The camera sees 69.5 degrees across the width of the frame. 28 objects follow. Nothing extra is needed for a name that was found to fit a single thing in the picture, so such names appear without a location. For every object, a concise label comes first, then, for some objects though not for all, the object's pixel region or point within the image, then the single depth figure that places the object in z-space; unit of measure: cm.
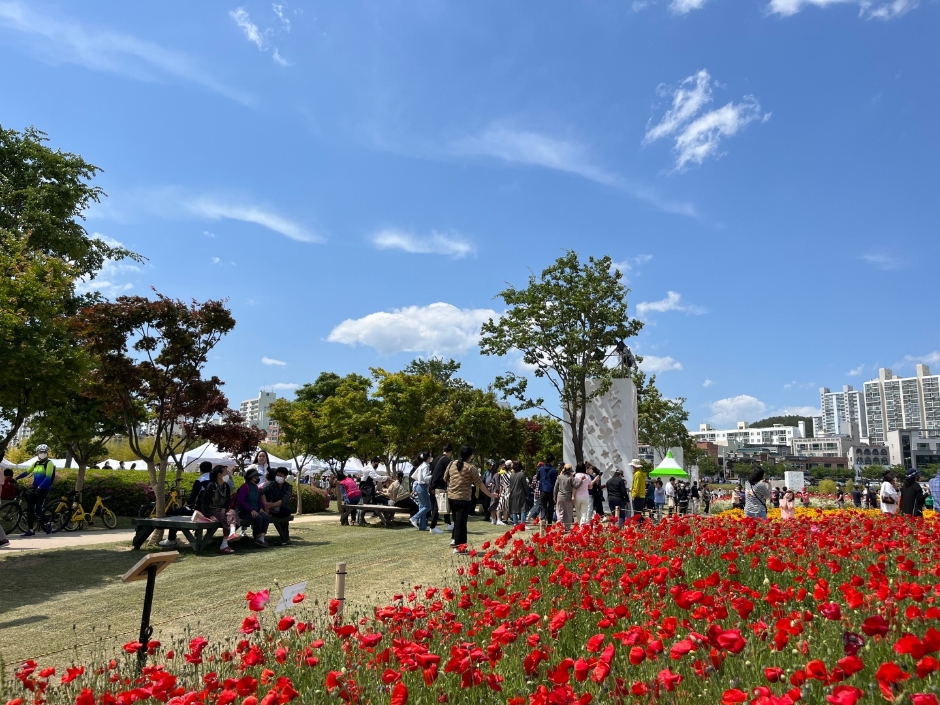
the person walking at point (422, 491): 1405
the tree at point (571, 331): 2259
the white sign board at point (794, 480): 5381
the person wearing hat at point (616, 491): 1412
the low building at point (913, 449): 13150
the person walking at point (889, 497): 1567
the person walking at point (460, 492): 1041
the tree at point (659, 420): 3347
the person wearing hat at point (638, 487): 1490
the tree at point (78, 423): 1658
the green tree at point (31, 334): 915
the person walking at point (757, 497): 1164
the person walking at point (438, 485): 1313
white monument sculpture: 2342
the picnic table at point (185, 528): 1024
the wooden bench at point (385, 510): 1430
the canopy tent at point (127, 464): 3162
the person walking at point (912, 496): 1361
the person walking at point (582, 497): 1405
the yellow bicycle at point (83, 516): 1561
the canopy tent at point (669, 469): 2056
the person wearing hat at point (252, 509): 1152
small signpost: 412
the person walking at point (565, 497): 1370
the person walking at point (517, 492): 1553
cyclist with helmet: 1395
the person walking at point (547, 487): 1463
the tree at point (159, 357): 1116
